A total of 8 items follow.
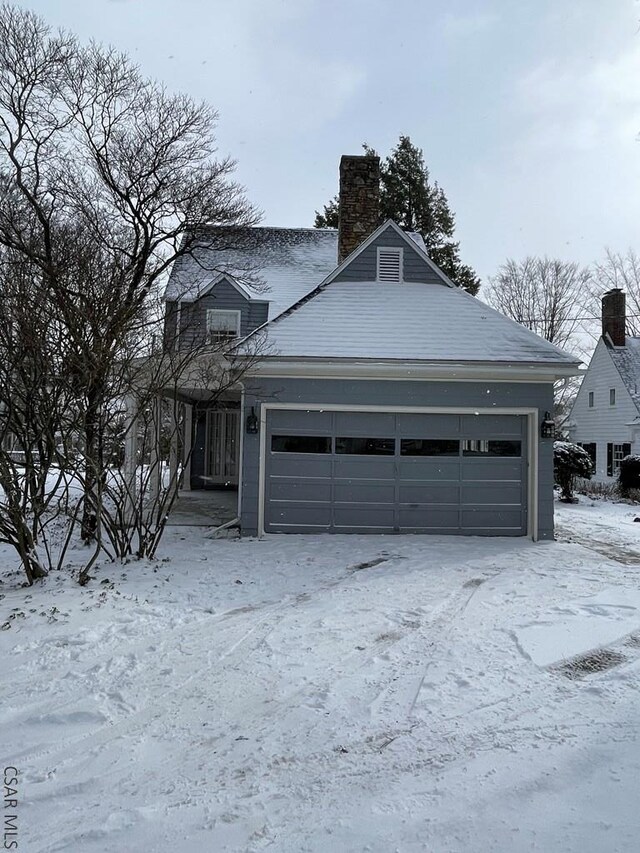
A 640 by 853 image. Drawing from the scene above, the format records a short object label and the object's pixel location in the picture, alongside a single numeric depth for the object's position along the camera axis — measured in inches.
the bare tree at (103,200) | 264.4
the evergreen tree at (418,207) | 1092.5
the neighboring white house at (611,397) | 817.5
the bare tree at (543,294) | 1301.7
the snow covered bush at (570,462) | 602.2
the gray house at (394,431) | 366.0
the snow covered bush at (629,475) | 650.2
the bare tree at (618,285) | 1162.0
